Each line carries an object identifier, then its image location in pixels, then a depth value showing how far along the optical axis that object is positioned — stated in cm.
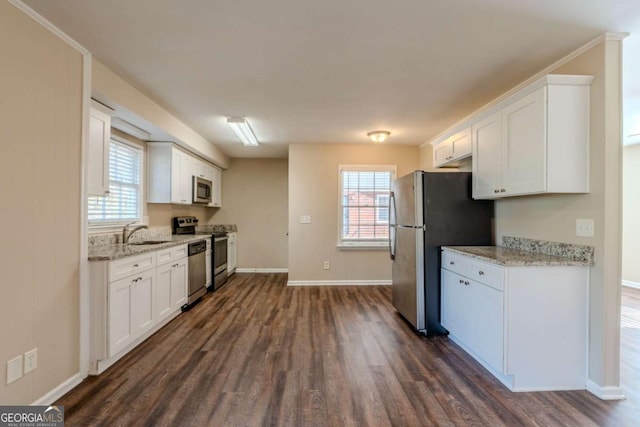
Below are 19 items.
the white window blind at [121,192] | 312
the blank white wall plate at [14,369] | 166
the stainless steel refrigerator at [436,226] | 305
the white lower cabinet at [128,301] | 228
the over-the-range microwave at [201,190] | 480
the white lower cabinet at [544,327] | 208
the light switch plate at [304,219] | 512
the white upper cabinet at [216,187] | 570
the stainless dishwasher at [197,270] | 391
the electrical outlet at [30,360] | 176
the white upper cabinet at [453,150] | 310
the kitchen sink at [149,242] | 351
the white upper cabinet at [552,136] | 209
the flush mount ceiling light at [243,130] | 370
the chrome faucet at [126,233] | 341
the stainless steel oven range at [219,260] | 478
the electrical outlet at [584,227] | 206
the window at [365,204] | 517
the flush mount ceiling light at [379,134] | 428
